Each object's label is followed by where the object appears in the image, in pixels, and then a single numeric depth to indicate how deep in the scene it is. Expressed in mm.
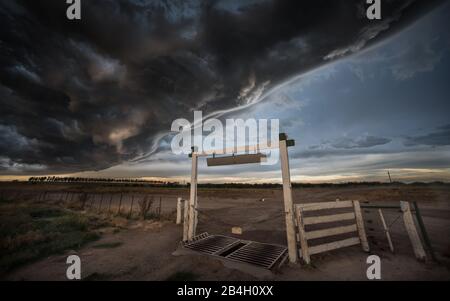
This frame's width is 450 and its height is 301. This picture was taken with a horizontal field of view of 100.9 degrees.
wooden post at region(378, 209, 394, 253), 5809
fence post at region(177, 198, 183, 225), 11302
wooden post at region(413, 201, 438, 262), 5043
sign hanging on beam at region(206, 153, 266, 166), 6332
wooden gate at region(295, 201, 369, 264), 5316
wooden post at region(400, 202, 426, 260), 5180
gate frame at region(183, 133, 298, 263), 5418
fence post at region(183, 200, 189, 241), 7531
